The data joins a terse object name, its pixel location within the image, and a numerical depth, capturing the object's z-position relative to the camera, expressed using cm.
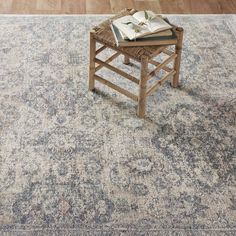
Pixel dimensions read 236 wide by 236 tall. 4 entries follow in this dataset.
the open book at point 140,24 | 198
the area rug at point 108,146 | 165
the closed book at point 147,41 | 196
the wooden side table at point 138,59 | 196
